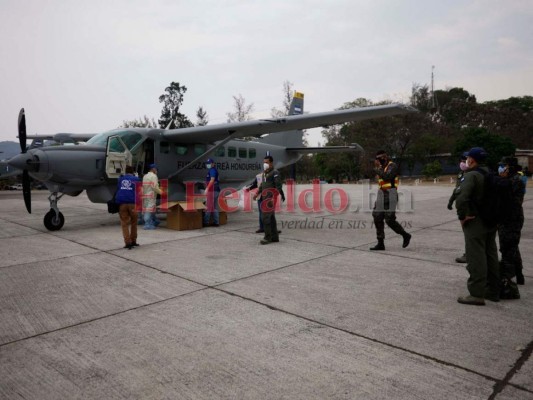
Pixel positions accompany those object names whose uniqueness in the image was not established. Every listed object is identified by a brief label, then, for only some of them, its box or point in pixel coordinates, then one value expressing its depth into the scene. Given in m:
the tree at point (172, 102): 50.80
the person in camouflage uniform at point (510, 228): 3.90
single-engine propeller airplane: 8.63
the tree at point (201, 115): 56.59
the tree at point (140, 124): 49.03
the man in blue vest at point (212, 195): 9.61
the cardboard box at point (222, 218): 10.11
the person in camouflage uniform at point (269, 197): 7.51
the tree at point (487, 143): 38.94
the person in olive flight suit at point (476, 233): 3.90
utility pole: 65.12
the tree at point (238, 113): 54.04
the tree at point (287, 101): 52.88
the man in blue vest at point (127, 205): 6.93
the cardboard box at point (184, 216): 9.12
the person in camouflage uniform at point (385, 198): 6.66
